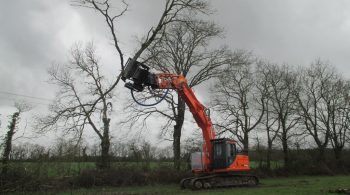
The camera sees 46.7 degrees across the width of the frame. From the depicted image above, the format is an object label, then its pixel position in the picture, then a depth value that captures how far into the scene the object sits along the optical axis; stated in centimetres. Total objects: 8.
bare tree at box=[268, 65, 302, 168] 4372
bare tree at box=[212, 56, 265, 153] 4091
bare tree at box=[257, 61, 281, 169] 4288
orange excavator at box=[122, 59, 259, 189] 2216
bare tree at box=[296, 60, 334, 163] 4553
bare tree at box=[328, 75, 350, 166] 4603
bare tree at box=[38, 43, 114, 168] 2970
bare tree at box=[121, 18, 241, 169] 3397
